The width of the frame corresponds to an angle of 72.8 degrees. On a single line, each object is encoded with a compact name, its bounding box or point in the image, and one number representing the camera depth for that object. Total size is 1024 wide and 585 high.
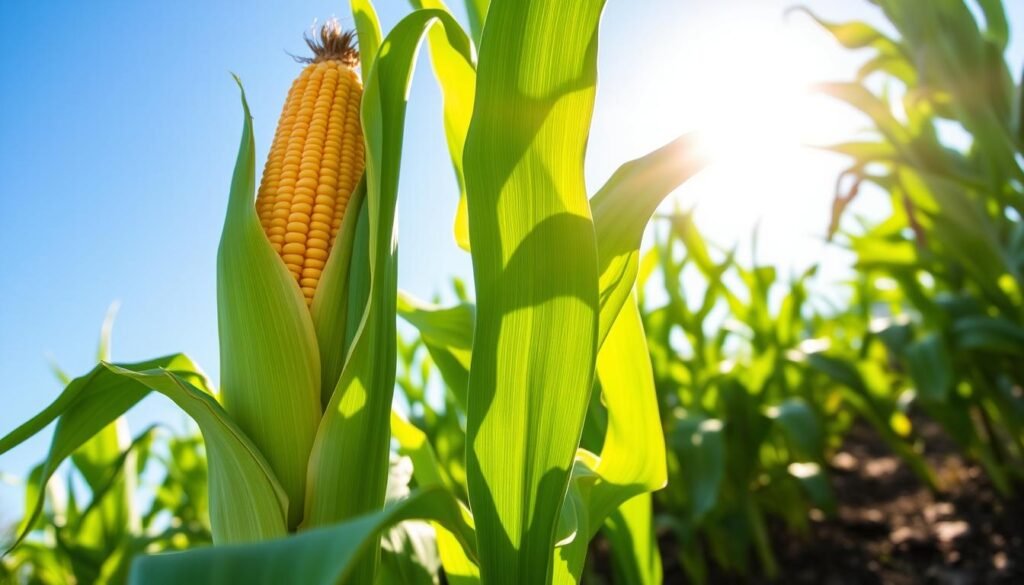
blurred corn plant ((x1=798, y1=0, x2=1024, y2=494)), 1.07
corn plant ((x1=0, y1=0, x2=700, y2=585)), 0.45
